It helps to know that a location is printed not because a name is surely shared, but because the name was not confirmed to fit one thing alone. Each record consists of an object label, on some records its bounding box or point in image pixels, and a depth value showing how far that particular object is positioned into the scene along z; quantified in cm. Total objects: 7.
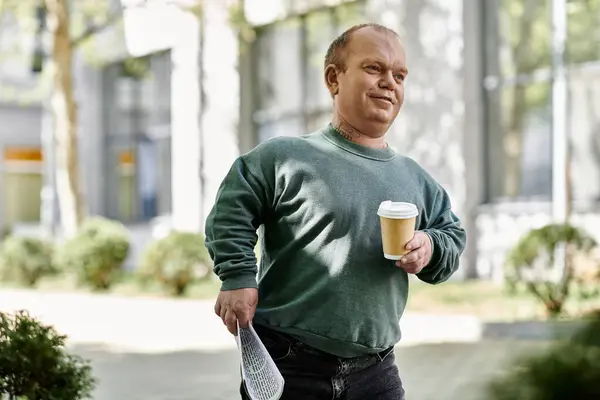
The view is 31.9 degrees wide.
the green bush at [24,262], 2108
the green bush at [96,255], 1914
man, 311
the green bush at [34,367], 378
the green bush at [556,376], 176
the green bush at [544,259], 1173
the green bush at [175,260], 1698
